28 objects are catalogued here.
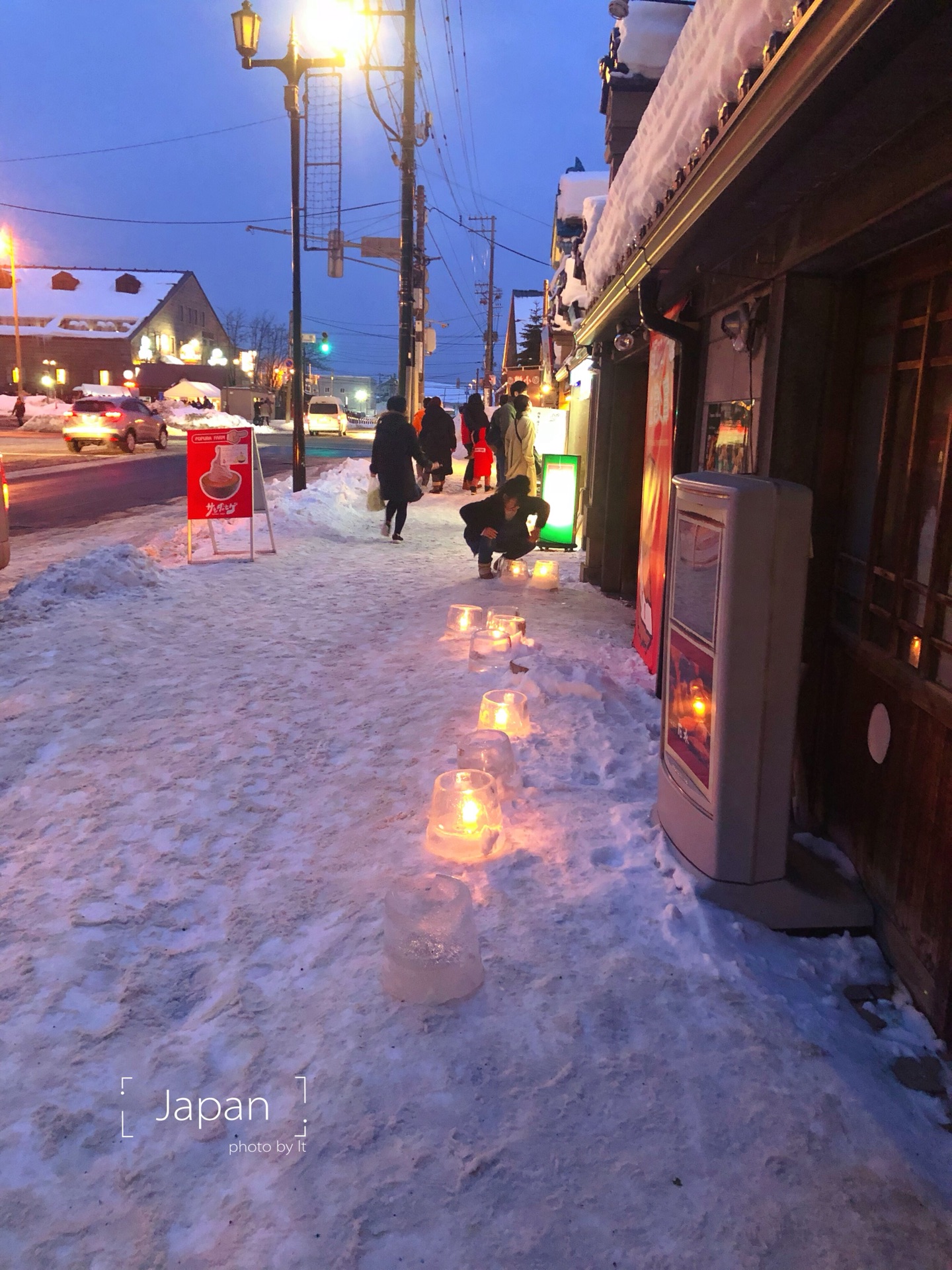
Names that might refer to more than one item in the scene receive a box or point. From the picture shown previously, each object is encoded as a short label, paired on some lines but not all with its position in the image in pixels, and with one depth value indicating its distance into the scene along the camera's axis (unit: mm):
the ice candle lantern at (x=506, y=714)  5238
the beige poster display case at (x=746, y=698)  3174
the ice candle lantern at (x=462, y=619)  7527
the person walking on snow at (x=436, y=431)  18312
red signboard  9867
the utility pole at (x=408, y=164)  18453
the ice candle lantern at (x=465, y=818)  3857
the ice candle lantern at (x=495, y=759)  4516
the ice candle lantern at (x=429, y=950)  2854
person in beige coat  11969
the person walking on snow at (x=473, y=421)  19141
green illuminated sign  11445
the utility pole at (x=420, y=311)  23031
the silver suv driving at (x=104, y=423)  28172
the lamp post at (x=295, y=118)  13258
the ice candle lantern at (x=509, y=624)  7023
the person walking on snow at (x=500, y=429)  13453
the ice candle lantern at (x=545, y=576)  9578
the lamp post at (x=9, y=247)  44031
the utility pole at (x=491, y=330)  50597
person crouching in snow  8992
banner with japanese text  5988
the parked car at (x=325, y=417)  49719
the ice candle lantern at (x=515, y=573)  9977
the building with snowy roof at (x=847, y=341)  2660
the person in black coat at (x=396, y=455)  11391
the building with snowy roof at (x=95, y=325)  59188
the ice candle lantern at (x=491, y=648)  6453
